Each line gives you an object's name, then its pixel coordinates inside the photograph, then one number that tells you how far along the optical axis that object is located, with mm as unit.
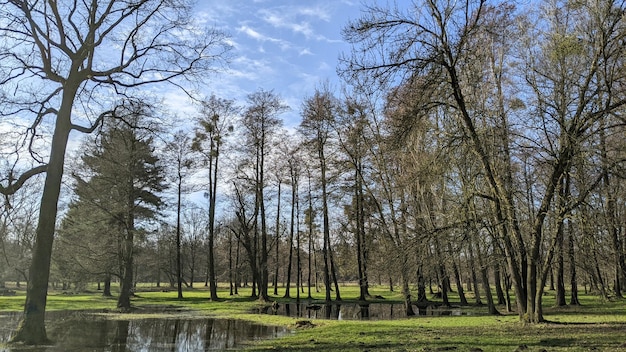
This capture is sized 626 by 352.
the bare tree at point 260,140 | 34531
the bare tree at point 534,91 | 12195
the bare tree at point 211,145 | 36625
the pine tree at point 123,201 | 22422
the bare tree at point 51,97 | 10789
